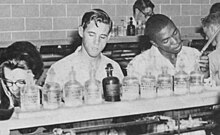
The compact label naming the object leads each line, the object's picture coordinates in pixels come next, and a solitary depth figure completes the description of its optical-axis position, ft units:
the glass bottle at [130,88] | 7.09
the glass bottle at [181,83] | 7.50
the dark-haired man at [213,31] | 10.70
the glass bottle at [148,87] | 7.23
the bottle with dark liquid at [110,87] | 6.98
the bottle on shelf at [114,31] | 13.94
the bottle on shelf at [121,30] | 14.09
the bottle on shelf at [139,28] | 14.26
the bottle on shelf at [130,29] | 14.15
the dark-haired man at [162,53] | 9.27
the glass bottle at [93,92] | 6.79
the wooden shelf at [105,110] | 6.21
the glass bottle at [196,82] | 7.66
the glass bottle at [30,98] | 6.43
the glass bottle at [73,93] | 6.65
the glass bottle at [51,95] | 6.50
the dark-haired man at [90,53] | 8.19
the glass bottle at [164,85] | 7.40
